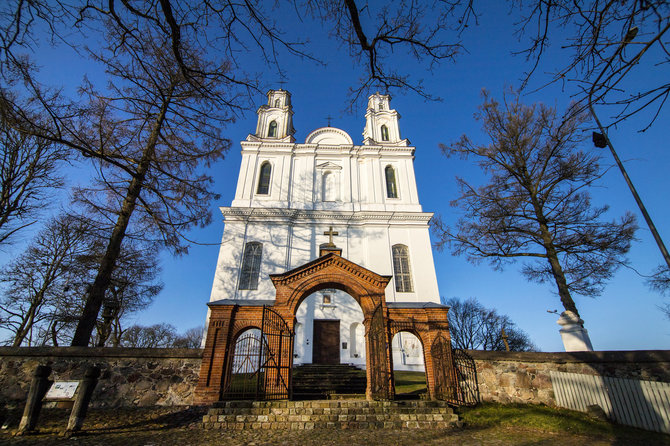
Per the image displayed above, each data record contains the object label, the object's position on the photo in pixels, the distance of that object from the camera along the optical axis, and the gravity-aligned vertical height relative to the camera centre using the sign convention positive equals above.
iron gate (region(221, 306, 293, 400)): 7.62 -0.13
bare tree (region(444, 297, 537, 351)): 39.47 +3.38
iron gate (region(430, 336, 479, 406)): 8.05 -0.42
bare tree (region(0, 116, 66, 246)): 10.08 +6.18
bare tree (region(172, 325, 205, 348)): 44.42 +2.97
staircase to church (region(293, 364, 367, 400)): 10.23 -0.76
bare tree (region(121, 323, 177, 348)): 35.97 +2.87
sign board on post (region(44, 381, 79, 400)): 5.89 -0.55
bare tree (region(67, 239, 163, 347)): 13.33 +3.92
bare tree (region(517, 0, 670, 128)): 2.54 +2.75
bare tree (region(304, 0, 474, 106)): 3.33 +3.72
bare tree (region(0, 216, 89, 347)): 15.24 +3.92
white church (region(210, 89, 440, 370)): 16.34 +8.21
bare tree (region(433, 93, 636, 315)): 10.95 +5.52
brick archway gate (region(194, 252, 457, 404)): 7.95 +1.04
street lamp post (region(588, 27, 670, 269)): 3.00 +2.84
